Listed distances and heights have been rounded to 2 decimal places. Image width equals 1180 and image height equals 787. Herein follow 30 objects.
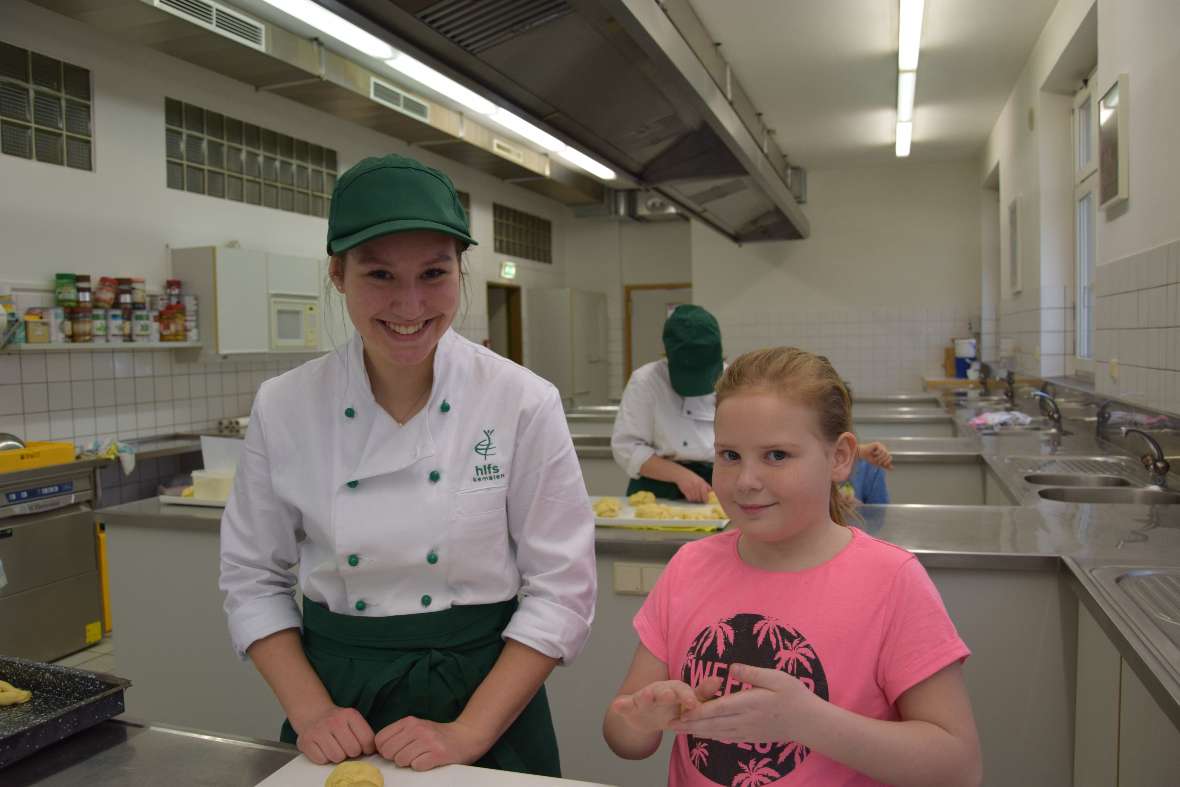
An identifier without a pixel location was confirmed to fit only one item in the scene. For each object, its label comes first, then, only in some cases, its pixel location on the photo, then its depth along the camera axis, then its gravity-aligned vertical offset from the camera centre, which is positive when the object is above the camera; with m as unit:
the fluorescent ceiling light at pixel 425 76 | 3.21 +1.09
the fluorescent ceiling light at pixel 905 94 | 4.49 +1.38
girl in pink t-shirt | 0.94 -0.35
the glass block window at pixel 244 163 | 5.07 +1.26
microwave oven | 5.31 +0.23
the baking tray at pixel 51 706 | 1.09 -0.46
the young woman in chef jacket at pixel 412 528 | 1.24 -0.25
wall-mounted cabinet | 4.92 +0.38
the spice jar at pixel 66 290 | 4.25 +0.37
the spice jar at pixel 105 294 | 4.40 +0.36
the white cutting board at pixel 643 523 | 2.33 -0.46
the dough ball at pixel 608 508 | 2.48 -0.44
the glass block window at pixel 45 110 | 4.11 +1.25
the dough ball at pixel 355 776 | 1.03 -0.49
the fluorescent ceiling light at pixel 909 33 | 3.60 +1.37
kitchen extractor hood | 1.98 +0.77
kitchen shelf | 4.04 +0.09
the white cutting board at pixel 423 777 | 1.05 -0.51
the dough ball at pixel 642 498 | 2.59 -0.43
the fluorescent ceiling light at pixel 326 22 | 2.68 +1.09
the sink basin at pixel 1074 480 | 3.02 -0.48
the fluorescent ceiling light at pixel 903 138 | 5.56 +1.39
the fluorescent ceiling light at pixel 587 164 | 5.62 +1.28
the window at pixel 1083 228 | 4.44 +0.60
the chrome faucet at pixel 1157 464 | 2.64 -0.38
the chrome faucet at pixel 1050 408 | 4.10 -0.32
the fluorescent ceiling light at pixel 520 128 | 4.75 +1.29
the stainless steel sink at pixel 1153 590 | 1.52 -0.48
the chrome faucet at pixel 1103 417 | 3.68 -0.32
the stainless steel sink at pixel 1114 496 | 2.72 -0.50
